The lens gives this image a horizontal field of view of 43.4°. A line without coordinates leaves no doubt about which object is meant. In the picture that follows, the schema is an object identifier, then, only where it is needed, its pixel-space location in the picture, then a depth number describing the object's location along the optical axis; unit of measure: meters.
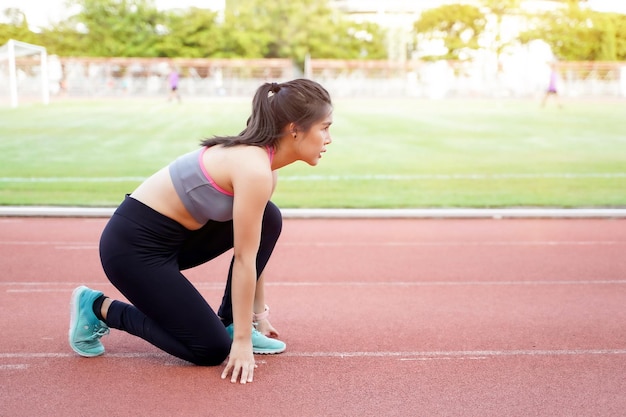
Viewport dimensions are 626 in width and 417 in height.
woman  3.65
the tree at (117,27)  54.81
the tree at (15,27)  43.72
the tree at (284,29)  56.69
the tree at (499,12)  63.44
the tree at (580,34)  63.19
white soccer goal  28.44
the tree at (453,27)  63.38
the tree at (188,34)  55.88
